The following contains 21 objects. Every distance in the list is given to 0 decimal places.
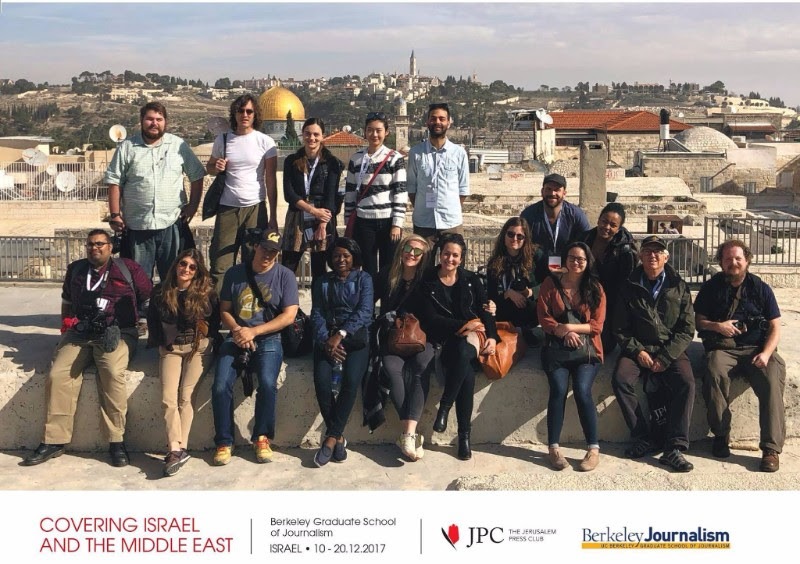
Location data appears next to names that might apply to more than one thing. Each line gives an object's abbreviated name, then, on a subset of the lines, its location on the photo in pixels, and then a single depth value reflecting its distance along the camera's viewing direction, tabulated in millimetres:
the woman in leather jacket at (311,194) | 6246
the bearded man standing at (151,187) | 6039
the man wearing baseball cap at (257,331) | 5426
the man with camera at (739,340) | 5465
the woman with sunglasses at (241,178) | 6199
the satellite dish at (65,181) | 25344
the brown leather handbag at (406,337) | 5508
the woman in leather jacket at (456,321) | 5520
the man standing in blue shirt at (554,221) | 6156
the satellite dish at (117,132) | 29094
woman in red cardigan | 5430
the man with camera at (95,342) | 5488
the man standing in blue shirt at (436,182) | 6336
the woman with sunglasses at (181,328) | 5457
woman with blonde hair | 5477
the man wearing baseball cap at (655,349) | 5488
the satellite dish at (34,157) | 28453
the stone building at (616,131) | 52625
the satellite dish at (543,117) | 45100
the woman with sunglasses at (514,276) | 5906
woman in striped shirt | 6215
